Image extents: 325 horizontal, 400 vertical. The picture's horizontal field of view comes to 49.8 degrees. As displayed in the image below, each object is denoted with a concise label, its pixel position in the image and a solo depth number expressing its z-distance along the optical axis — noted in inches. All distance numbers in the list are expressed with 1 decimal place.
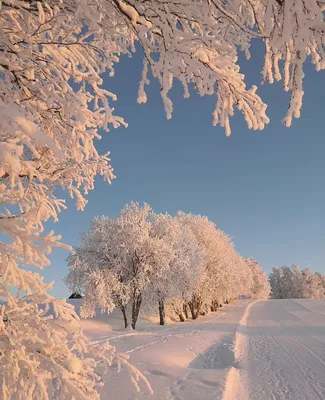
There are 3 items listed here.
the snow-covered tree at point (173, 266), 994.1
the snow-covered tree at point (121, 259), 935.7
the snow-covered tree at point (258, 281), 4541.1
